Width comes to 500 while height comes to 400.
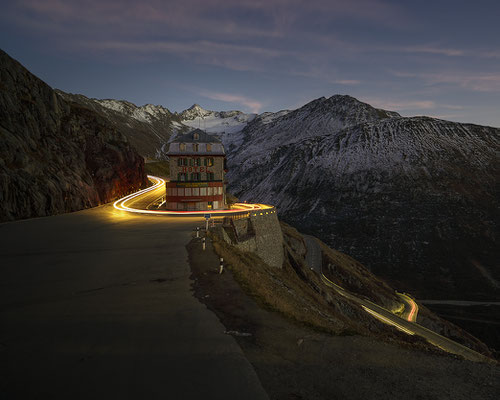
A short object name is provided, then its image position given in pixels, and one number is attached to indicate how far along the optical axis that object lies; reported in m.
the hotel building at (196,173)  42.38
